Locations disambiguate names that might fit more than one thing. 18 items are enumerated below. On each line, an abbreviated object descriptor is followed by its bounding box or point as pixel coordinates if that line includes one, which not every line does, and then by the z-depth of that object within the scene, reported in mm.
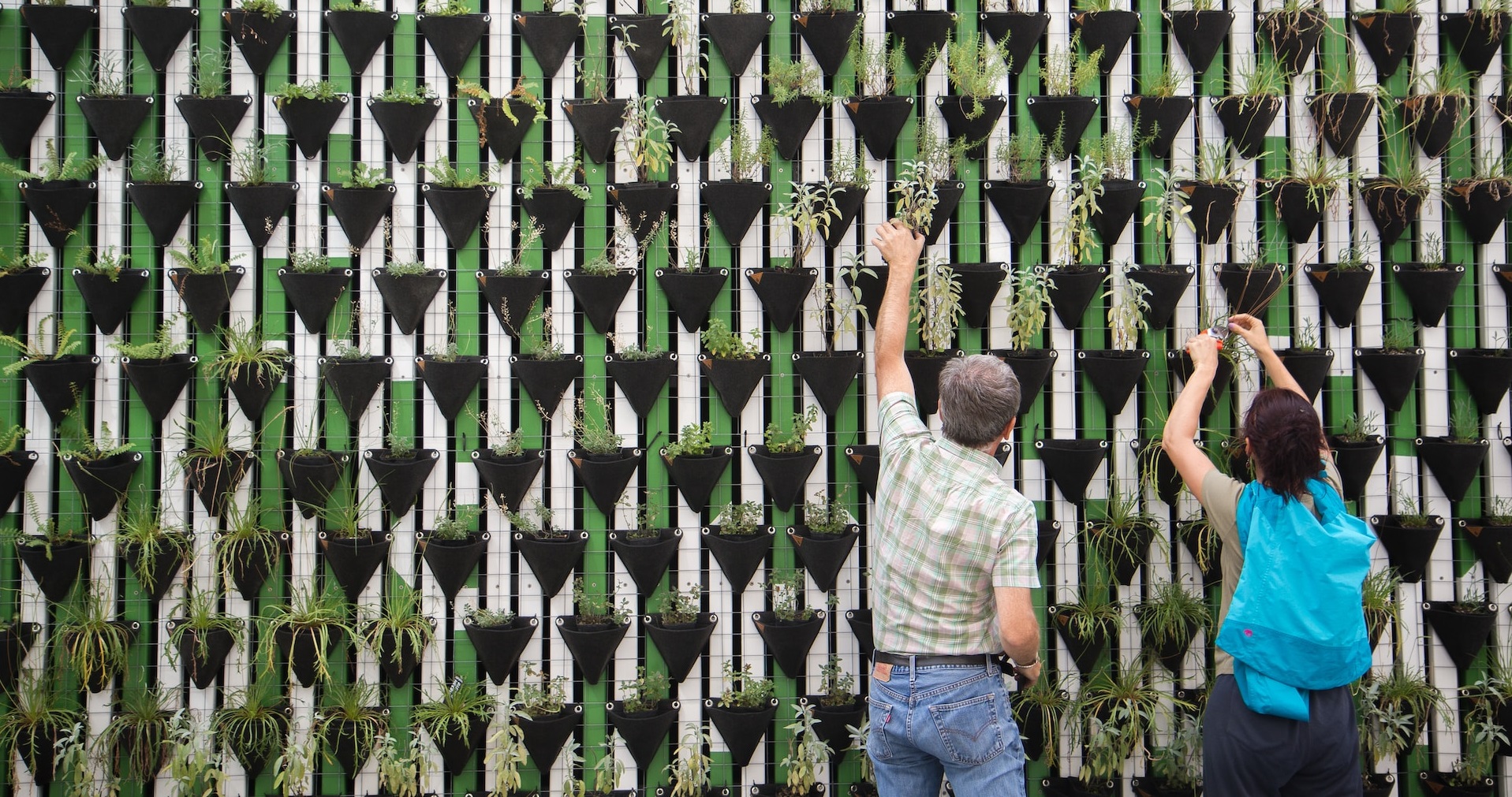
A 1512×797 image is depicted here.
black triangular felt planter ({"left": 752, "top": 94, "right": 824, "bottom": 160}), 4254
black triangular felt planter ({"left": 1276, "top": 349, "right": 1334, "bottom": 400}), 4277
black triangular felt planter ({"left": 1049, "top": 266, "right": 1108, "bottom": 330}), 4250
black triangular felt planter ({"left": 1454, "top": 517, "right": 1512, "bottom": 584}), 4285
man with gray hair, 2912
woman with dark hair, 3164
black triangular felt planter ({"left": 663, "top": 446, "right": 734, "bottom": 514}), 4168
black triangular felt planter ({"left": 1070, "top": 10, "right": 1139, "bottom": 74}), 4328
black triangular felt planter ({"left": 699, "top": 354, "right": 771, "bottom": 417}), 4203
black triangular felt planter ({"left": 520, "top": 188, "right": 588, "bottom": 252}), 4203
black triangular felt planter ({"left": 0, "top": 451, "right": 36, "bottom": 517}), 4105
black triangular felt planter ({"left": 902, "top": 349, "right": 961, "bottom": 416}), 4188
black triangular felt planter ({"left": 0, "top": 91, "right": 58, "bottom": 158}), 4164
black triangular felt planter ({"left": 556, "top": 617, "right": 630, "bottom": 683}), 4094
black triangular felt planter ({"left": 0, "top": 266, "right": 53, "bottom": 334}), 4113
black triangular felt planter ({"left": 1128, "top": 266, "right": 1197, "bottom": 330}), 4270
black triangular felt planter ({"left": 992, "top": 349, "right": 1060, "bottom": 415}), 4230
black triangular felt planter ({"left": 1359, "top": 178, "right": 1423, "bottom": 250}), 4359
